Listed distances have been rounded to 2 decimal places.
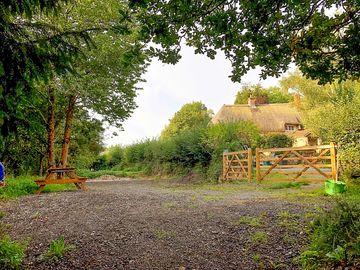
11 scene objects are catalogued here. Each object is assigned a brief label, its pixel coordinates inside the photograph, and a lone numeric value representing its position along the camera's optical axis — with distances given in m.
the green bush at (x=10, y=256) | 3.06
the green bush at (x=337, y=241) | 2.81
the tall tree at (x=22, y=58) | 2.86
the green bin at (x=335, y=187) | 7.23
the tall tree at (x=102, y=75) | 12.40
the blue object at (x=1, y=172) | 6.17
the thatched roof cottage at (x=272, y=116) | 39.09
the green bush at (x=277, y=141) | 27.19
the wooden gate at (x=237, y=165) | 12.77
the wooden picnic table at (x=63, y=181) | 9.48
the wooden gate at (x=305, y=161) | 9.30
